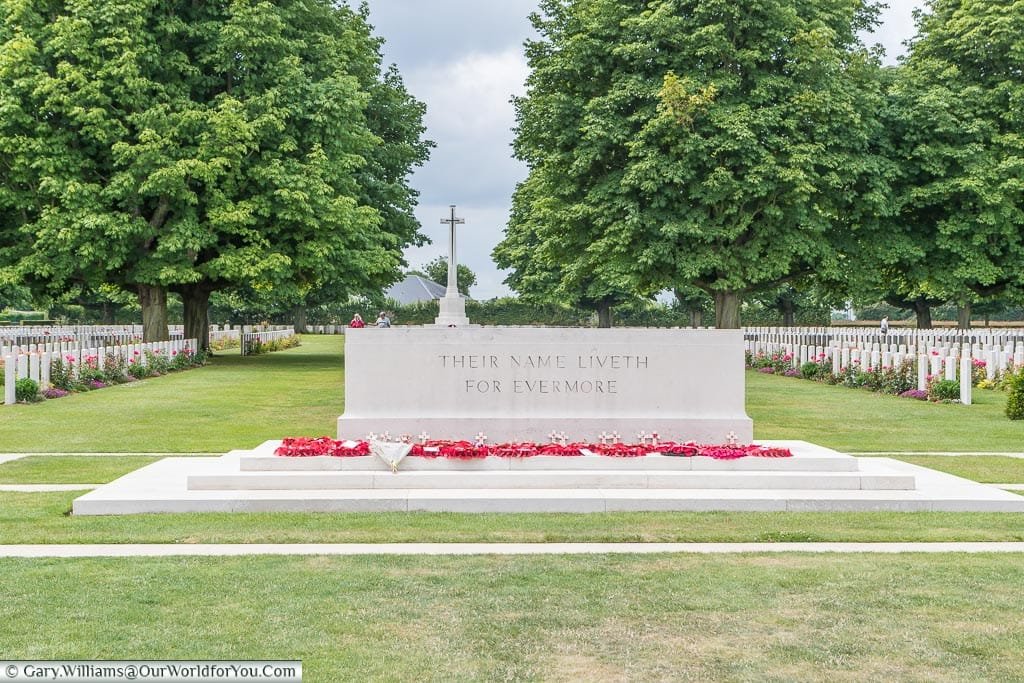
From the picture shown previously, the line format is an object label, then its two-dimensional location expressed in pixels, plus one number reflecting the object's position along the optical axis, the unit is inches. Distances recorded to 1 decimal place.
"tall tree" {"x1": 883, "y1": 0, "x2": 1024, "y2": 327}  1204.5
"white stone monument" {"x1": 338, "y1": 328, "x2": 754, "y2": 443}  437.1
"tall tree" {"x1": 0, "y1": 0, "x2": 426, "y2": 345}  1079.6
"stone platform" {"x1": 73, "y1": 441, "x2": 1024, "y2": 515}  342.6
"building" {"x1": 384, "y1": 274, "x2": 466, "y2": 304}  3375.7
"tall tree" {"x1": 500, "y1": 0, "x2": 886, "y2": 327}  1119.6
